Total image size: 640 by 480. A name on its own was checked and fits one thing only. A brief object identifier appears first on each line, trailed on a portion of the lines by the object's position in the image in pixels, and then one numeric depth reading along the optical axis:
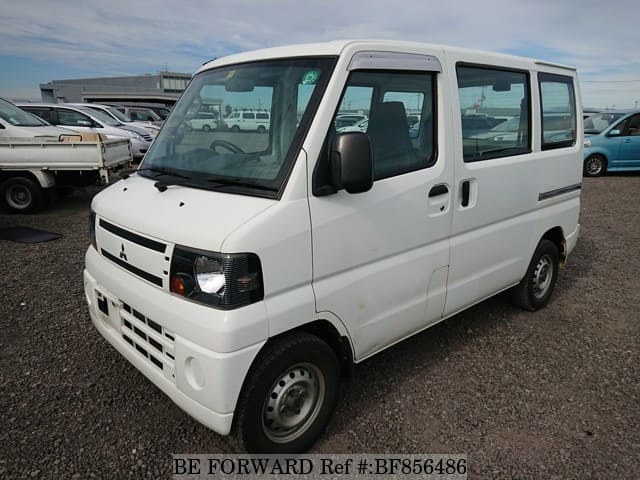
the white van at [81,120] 11.64
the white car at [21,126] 8.18
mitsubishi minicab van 2.06
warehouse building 44.47
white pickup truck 7.29
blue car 11.74
